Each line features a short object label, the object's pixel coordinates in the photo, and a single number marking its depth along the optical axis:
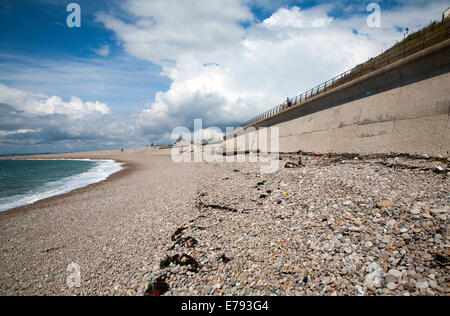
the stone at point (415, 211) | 5.21
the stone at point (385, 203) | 5.74
